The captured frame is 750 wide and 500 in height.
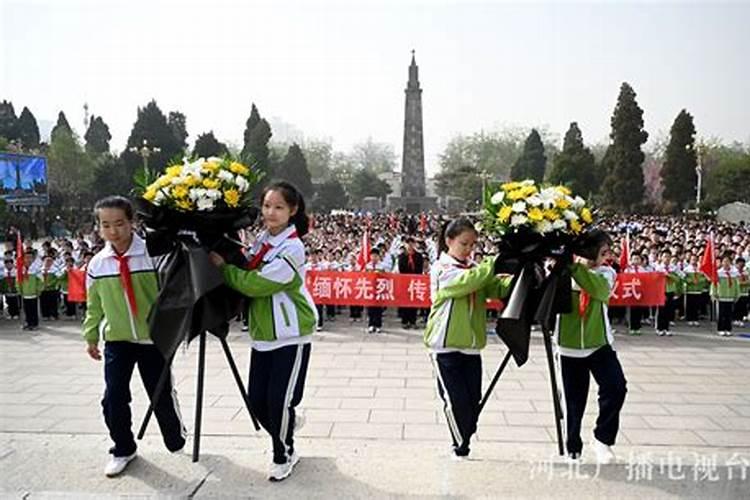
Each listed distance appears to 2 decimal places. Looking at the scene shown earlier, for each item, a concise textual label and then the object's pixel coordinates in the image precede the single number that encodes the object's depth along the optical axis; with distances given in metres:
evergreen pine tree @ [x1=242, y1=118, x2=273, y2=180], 49.47
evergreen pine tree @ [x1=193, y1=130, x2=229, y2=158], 48.72
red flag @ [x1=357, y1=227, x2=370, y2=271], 11.80
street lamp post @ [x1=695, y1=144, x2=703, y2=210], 42.34
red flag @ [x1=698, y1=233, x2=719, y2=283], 10.73
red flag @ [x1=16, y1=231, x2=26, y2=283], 11.44
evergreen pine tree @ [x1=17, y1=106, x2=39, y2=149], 54.21
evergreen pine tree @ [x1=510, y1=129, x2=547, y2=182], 58.28
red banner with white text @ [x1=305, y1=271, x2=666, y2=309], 10.66
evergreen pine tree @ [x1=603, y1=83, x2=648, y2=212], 43.22
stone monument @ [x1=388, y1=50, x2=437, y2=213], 58.91
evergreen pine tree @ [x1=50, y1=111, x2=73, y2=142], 46.04
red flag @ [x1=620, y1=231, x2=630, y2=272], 11.12
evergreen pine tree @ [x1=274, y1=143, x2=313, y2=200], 55.38
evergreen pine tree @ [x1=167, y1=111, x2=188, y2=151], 51.62
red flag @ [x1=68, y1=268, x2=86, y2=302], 11.49
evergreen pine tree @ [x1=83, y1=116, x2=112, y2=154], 63.75
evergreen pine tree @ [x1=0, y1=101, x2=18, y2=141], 52.50
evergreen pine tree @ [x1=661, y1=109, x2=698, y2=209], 45.03
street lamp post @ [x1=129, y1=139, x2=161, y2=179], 39.53
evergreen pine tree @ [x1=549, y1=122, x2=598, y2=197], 46.28
